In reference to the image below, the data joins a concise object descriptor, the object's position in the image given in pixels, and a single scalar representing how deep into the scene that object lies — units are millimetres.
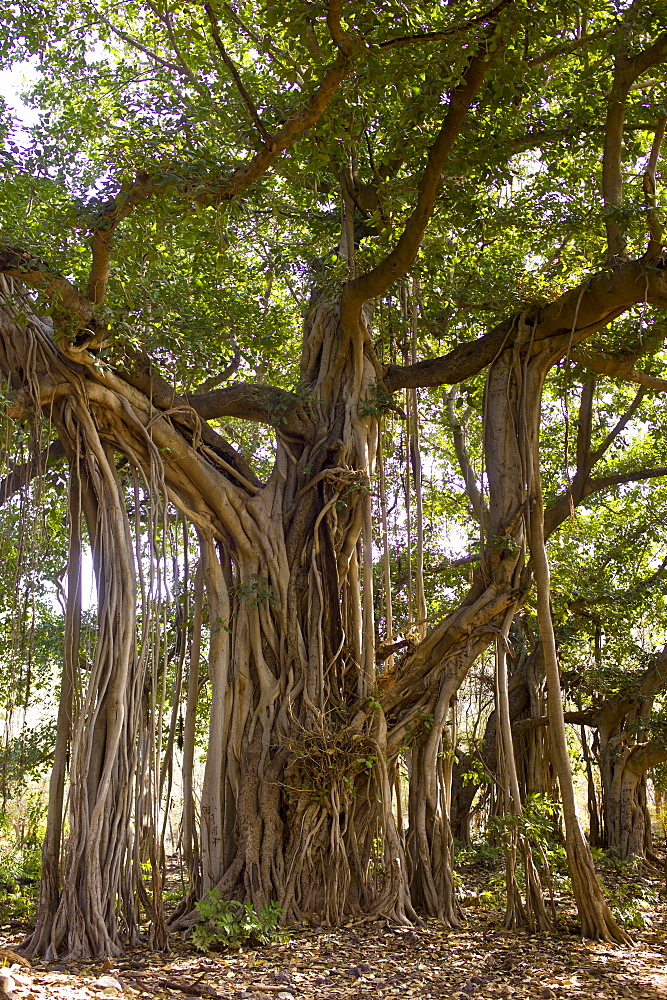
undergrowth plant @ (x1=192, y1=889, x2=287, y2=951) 3506
